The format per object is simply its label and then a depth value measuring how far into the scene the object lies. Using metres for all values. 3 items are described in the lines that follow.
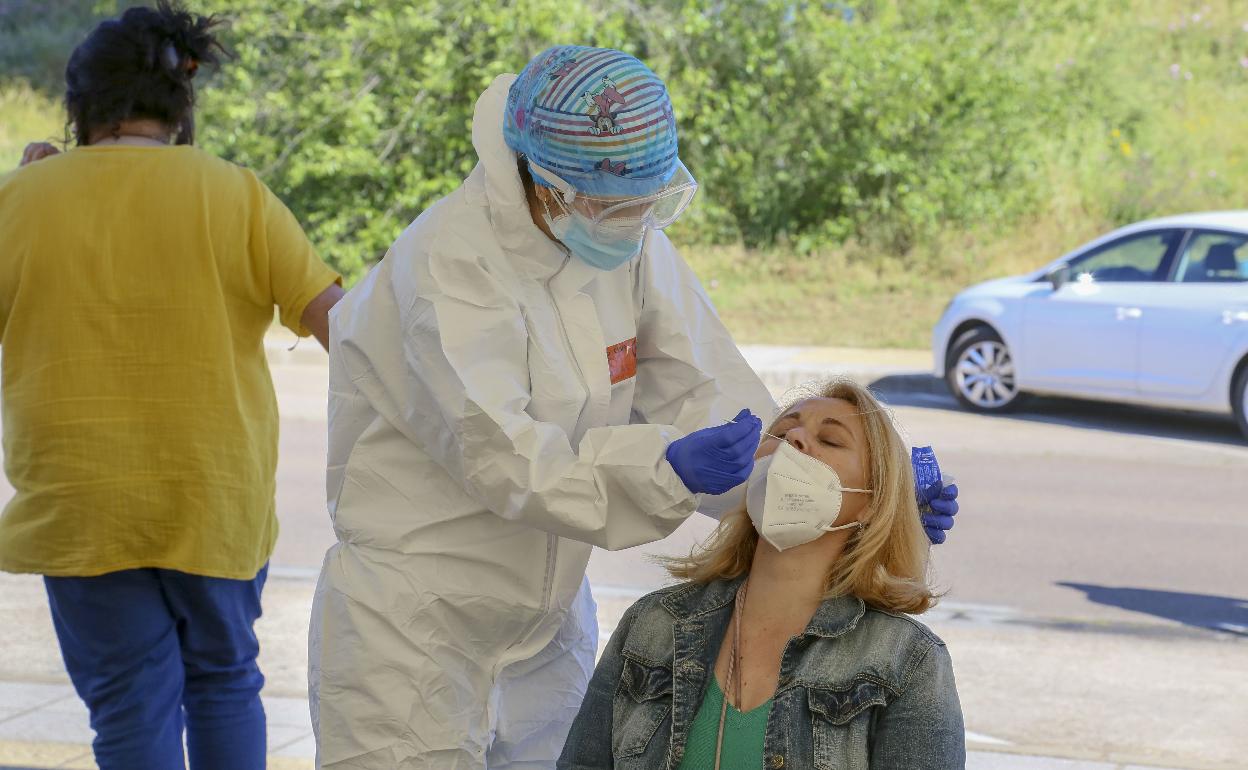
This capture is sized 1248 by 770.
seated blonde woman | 2.58
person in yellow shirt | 3.34
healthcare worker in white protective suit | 2.59
